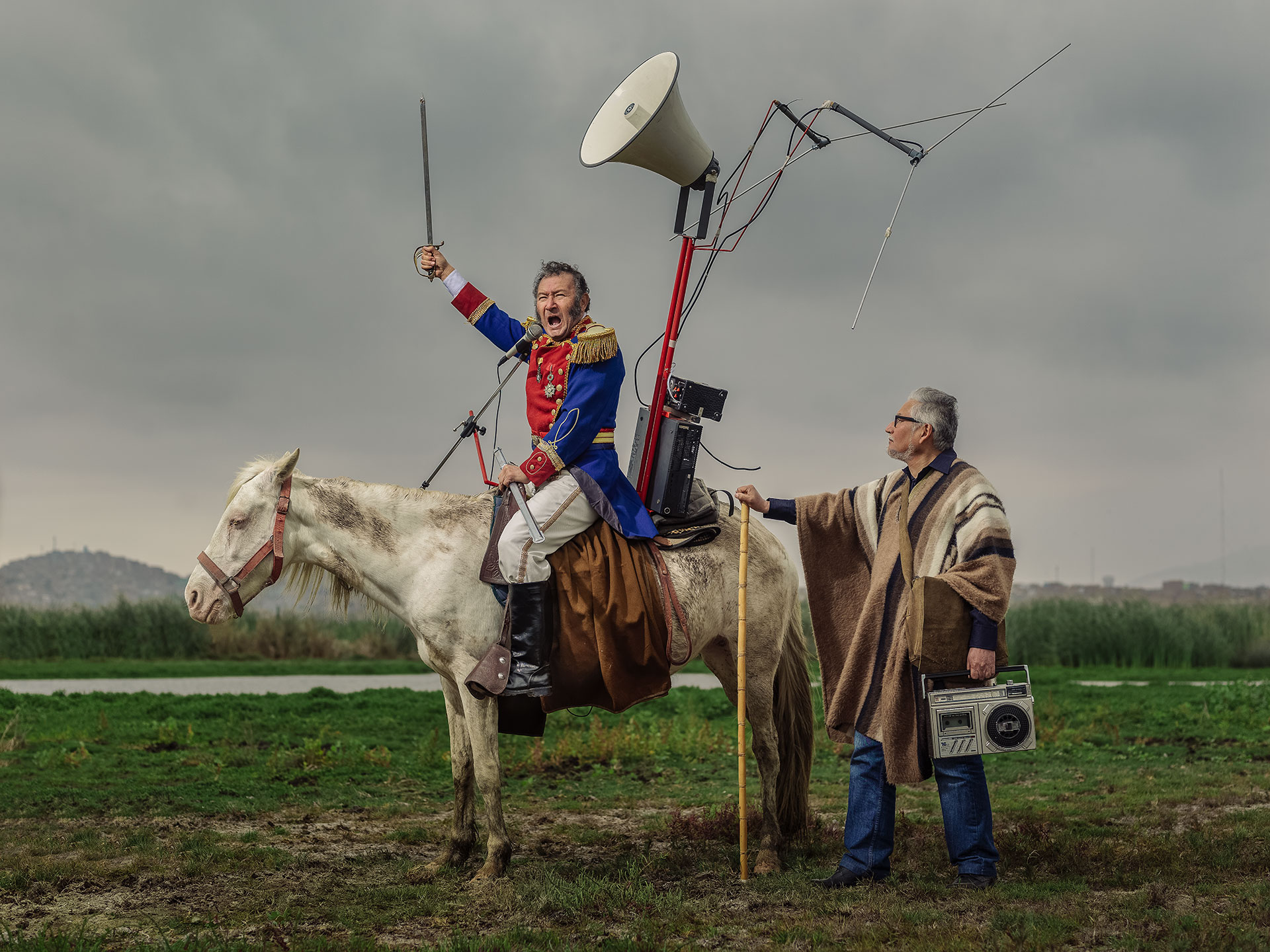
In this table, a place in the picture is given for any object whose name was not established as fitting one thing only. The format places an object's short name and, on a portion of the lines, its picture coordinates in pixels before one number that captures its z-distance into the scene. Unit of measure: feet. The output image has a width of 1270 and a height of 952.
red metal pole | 19.26
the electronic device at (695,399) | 18.94
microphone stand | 19.07
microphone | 18.71
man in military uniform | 17.15
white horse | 17.53
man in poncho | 15.92
